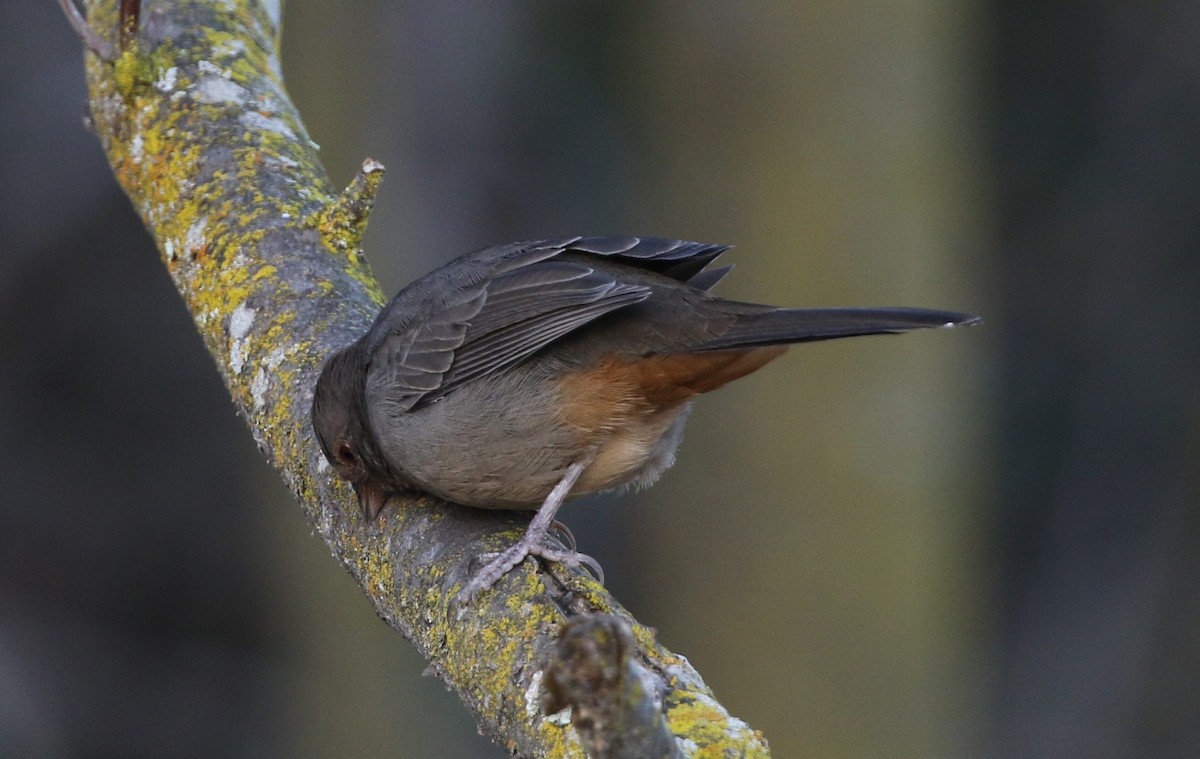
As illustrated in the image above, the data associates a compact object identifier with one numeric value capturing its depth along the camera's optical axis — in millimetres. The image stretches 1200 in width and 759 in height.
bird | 7363
